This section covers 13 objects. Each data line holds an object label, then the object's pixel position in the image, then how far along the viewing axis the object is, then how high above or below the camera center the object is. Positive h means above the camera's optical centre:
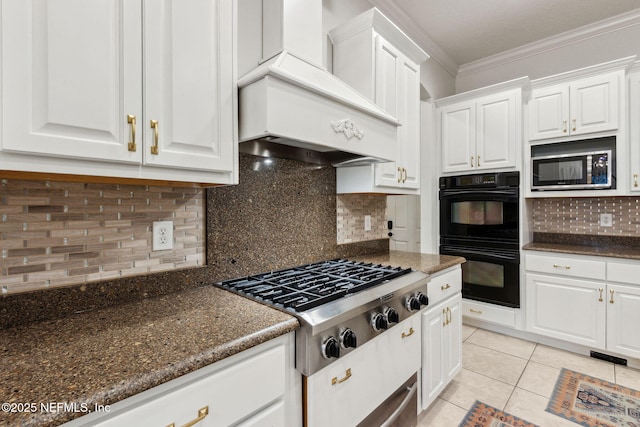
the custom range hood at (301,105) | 1.19 +0.47
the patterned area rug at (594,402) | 1.79 -1.23
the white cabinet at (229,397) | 0.68 -0.48
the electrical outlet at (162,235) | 1.26 -0.10
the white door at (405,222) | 4.16 -0.15
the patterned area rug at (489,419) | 1.78 -1.24
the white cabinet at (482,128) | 2.85 +0.82
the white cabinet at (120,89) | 0.76 +0.36
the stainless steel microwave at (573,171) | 2.51 +0.34
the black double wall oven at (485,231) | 2.83 -0.20
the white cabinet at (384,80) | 1.91 +0.87
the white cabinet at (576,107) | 2.49 +0.89
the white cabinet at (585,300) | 2.32 -0.74
